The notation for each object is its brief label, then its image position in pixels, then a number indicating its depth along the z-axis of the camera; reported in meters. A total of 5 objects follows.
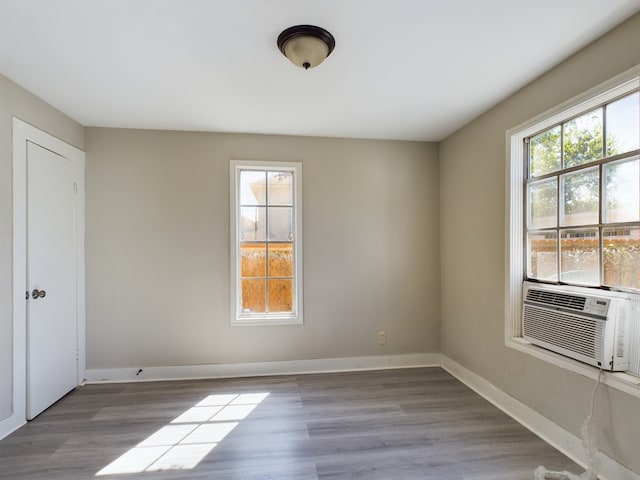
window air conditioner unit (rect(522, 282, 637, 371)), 1.72
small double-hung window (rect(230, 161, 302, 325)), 3.36
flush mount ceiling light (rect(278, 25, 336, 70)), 1.70
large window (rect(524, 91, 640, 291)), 1.74
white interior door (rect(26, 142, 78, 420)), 2.44
